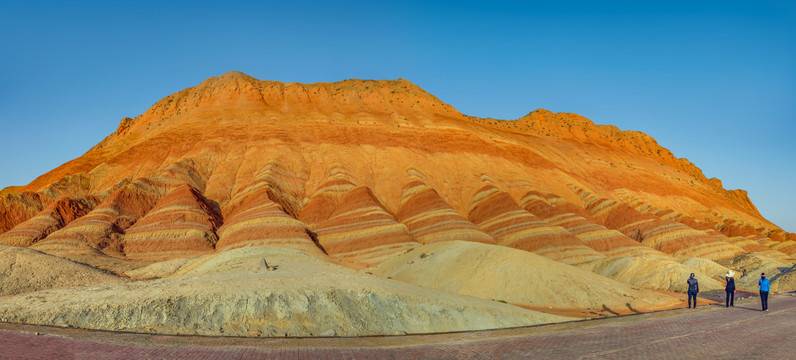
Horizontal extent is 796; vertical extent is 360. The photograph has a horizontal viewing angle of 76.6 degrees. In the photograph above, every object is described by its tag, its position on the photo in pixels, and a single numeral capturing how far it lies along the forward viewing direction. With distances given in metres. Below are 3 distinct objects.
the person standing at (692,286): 25.31
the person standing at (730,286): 25.02
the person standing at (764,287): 23.36
